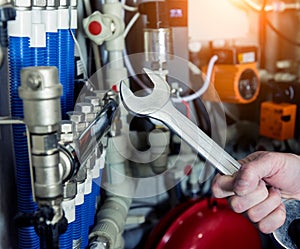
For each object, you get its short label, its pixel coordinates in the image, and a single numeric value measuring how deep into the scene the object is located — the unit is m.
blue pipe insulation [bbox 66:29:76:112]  0.85
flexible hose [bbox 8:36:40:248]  0.69
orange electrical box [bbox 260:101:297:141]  1.49
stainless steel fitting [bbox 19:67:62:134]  0.54
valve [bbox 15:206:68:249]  0.57
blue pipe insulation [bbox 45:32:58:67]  0.77
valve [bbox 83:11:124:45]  1.01
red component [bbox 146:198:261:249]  1.15
